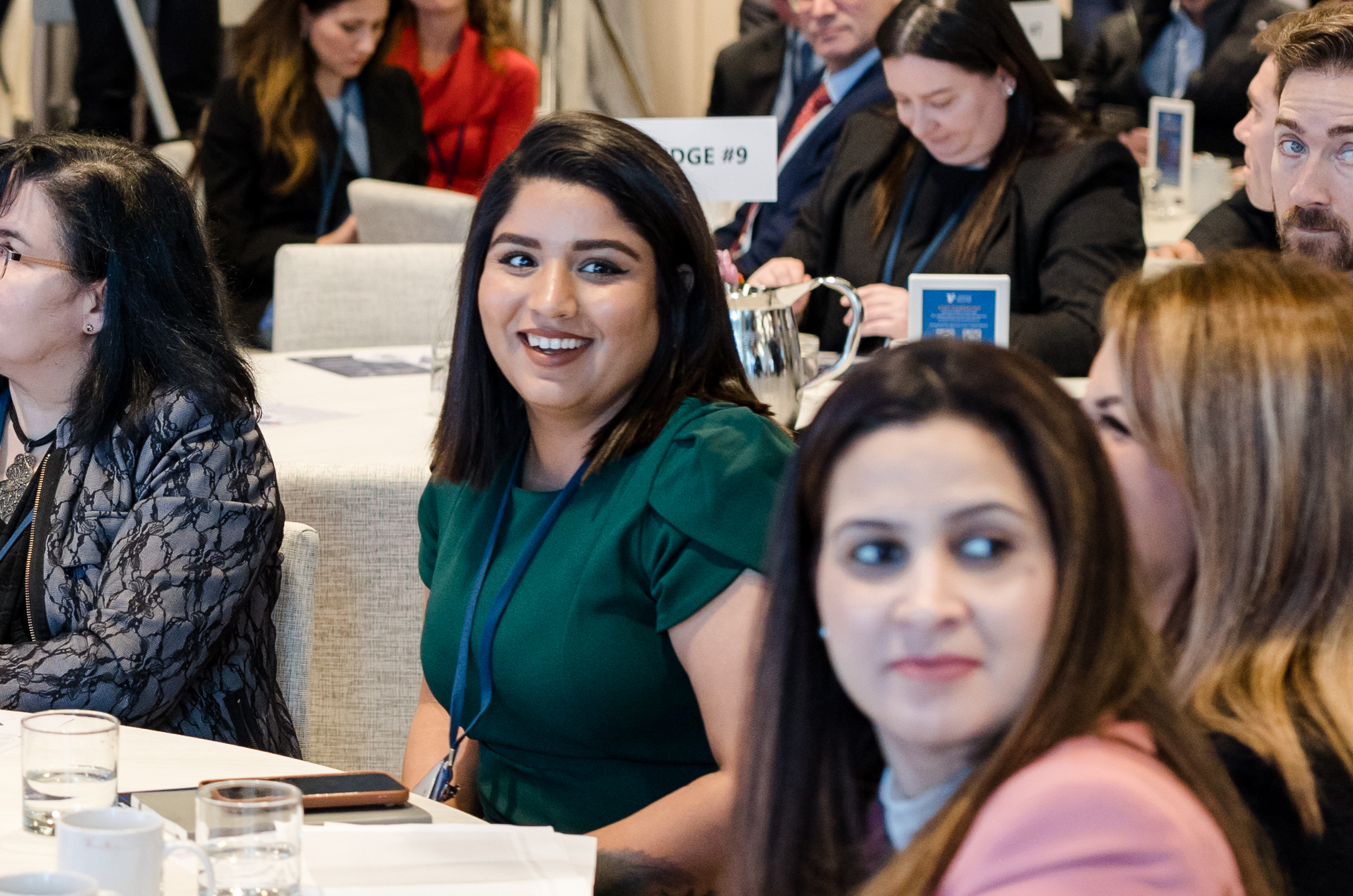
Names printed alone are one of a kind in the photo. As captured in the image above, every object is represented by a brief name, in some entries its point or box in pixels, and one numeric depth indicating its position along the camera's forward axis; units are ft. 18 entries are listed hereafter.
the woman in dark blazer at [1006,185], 15.34
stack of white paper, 9.41
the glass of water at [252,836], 9.13
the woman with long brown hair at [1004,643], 8.41
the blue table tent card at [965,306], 13.42
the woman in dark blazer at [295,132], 22.61
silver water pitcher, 12.90
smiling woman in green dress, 10.47
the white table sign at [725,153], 14.21
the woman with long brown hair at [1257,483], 9.01
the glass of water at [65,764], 9.61
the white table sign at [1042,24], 25.13
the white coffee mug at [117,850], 9.05
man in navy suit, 18.74
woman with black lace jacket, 11.21
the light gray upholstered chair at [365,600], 12.49
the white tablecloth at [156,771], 9.55
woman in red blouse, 25.07
